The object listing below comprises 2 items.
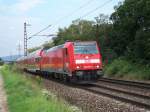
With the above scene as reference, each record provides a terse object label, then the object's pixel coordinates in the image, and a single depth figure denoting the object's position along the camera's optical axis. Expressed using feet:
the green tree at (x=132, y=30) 134.31
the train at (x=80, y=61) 98.53
